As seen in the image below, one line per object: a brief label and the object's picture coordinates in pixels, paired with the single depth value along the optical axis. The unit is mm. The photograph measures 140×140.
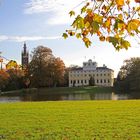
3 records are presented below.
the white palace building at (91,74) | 89984
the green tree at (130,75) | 58133
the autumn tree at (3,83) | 55884
